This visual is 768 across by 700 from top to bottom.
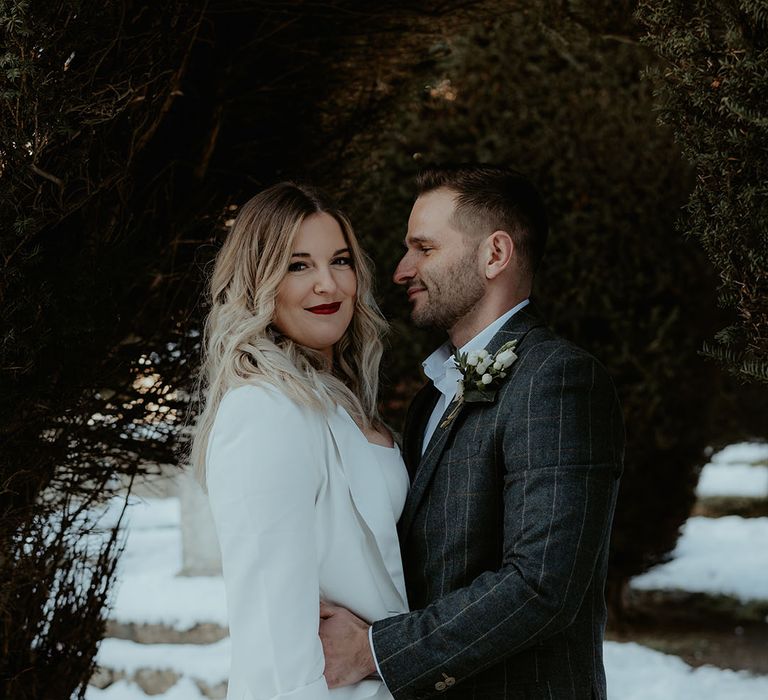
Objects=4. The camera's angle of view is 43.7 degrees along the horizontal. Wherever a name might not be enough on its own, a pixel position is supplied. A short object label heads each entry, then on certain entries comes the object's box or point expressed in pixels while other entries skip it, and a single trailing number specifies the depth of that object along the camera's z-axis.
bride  2.26
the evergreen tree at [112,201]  2.48
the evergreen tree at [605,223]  7.41
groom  2.23
